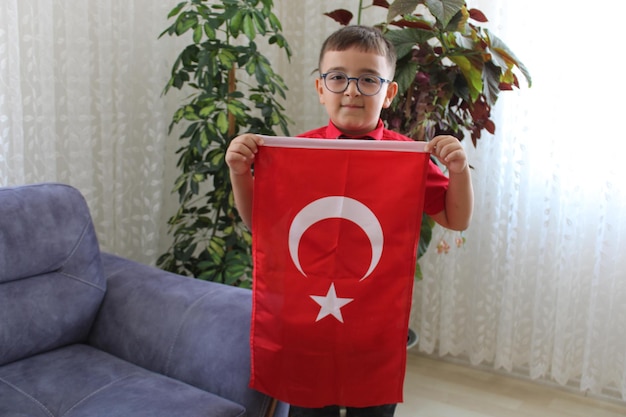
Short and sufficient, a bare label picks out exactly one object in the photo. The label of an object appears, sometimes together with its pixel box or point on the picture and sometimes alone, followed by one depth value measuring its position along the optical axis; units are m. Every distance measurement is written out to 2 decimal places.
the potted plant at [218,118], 2.35
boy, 1.38
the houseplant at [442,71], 2.13
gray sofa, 1.56
